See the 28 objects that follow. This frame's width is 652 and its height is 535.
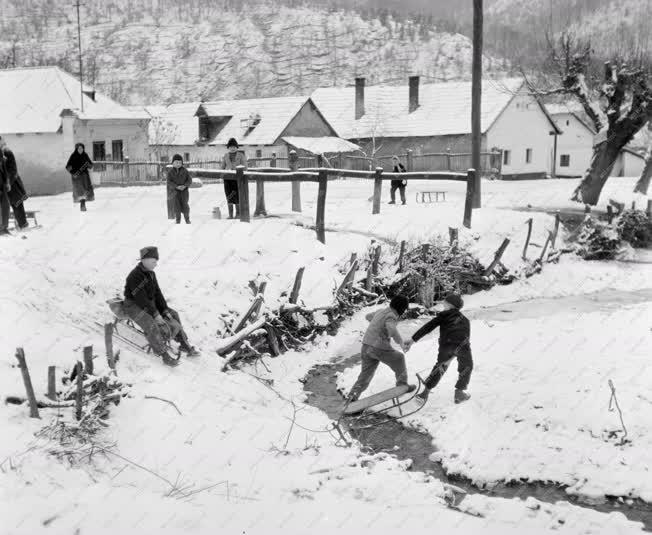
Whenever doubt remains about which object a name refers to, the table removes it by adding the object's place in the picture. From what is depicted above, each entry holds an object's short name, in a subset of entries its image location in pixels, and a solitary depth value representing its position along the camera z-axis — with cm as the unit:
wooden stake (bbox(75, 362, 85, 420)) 694
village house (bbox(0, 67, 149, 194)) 2836
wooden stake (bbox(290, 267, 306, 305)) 1177
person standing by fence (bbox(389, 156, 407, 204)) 2048
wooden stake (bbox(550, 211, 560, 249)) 1800
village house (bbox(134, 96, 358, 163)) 4206
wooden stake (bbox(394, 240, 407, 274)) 1453
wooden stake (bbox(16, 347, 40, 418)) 663
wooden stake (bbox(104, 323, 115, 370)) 790
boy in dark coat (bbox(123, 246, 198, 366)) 851
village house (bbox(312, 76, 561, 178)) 4156
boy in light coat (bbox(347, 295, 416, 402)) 905
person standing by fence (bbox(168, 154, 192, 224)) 1393
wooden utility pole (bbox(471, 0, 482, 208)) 1942
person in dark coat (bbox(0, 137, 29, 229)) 1209
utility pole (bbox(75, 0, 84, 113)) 3022
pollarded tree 2247
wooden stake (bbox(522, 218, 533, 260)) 1706
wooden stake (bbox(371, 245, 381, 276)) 1430
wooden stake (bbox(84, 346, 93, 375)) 742
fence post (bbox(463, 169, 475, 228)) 1722
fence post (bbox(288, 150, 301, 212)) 1756
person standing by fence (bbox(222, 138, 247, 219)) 1521
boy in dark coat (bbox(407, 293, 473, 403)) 928
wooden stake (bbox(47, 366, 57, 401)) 699
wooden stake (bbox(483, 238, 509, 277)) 1585
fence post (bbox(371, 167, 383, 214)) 1791
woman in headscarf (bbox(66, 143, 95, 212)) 1584
